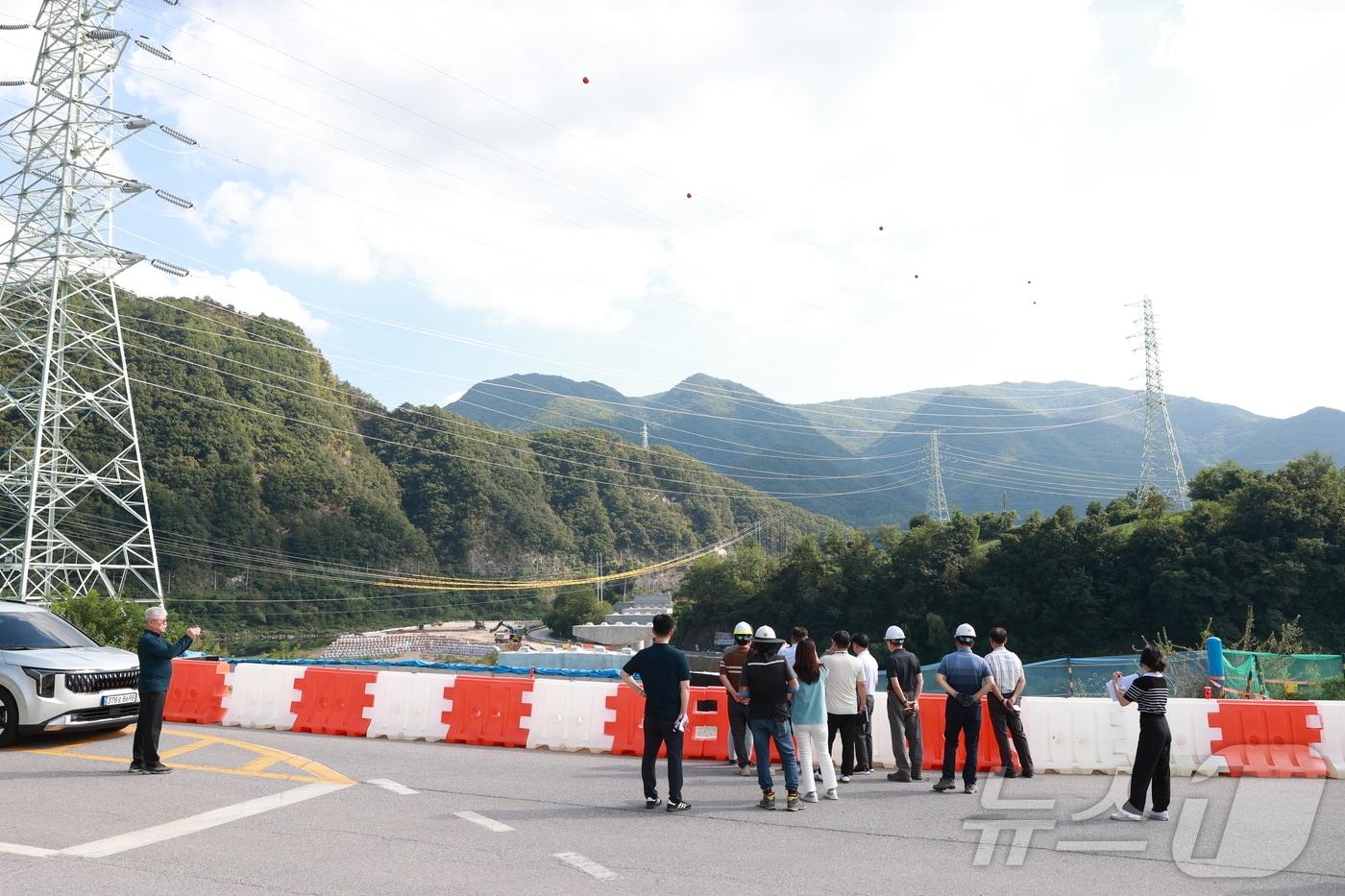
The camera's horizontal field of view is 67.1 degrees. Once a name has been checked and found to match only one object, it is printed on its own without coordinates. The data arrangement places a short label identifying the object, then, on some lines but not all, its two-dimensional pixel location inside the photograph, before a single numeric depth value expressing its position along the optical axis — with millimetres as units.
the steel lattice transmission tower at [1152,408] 94438
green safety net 16562
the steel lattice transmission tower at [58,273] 36875
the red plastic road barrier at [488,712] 13180
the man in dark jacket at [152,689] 10109
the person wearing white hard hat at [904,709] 10930
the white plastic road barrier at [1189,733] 11039
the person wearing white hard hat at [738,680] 10867
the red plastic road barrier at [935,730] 11703
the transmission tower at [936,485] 124938
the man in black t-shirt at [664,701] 8844
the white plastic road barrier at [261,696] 14461
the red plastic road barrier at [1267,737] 10797
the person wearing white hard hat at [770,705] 9211
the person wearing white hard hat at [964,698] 10070
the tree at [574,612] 126625
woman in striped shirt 8617
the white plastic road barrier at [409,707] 13570
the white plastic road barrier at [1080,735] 11234
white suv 11227
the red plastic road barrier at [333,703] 13922
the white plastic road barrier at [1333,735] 10812
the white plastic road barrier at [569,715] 12844
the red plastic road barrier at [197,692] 15039
